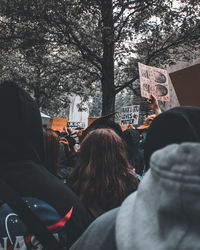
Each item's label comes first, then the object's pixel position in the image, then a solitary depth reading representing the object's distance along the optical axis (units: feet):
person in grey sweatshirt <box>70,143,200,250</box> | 1.89
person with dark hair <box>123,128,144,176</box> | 12.82
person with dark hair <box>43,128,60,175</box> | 7.98
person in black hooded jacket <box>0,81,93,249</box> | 4.80
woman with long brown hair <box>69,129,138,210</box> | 6.82
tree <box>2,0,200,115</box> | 25.79
